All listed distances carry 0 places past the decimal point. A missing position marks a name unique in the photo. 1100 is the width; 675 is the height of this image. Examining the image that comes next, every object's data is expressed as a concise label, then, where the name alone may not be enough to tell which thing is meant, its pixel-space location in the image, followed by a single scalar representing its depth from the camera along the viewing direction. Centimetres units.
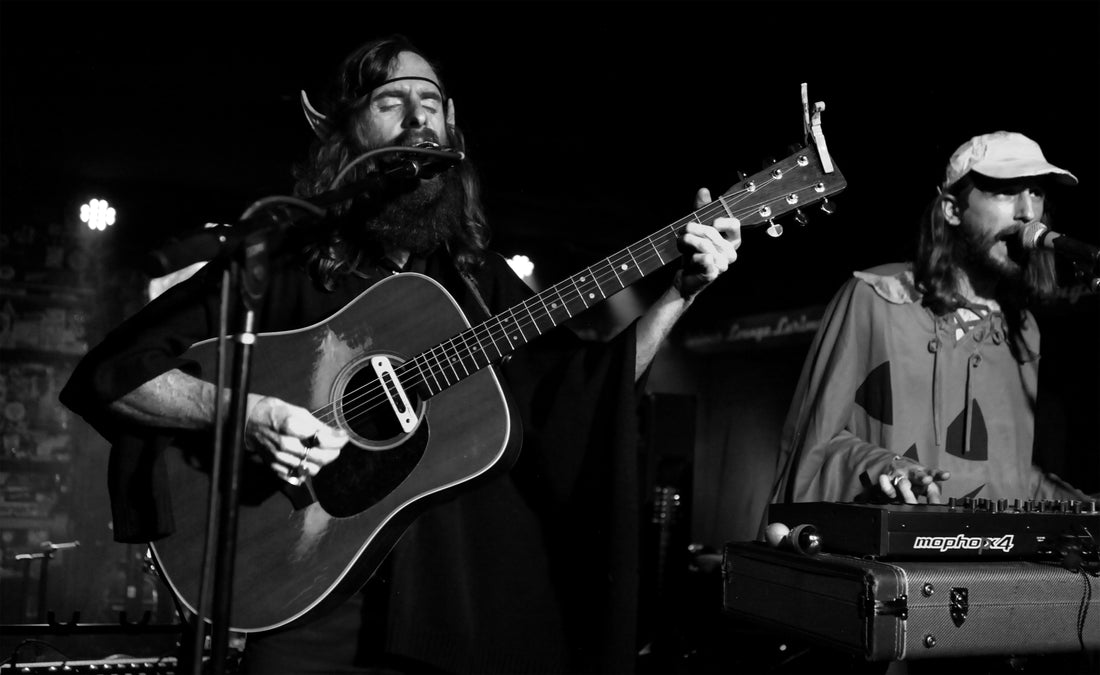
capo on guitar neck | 230
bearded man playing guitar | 212
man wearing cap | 281
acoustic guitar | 214
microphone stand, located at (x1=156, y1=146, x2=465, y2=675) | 154
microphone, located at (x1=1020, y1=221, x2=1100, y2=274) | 231
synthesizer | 225
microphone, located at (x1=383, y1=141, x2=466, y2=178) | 204
